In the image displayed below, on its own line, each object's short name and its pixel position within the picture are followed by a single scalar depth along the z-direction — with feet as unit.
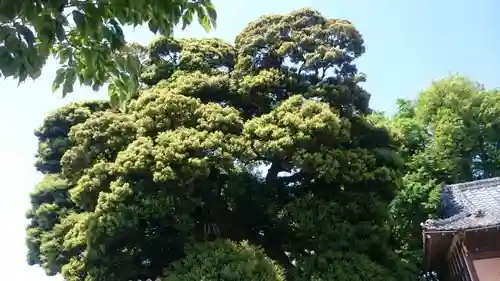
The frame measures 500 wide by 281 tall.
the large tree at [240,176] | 33.91
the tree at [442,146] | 50.67
